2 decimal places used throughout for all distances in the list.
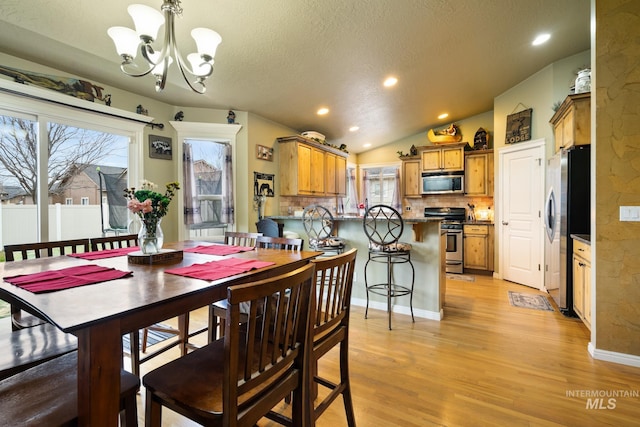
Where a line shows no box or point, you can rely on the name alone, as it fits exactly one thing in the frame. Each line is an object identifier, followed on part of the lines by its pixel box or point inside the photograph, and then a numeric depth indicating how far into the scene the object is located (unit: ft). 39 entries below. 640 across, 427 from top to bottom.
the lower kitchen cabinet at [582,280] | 8.45
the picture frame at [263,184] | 14.28
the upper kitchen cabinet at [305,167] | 15.64
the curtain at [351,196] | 24.22
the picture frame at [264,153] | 14.44
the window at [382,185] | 23.02
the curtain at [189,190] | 12.81
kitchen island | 10.09
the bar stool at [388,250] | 9.66
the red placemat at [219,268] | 4.39
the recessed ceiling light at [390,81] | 12.52
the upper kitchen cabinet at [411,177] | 20.97
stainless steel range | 17.21
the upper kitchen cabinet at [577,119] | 9.90
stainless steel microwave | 18.76
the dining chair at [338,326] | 4.40
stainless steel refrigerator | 9.73
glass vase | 5.50
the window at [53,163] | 8.36
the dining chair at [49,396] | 2.87
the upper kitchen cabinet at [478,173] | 17.94
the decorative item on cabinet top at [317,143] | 15.62
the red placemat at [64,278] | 3.73
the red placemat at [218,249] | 6.47
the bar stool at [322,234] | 10.66
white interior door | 13.96
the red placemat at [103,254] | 5.81
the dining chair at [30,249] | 5.41
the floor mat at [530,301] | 11.52
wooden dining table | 2.74
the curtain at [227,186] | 13.55
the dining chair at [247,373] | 2.89
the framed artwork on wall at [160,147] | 11.86
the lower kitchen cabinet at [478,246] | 16.80
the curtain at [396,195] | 22.70
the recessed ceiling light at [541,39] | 10.87
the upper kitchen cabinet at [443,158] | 18.69
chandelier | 5.41
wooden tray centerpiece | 5.28
